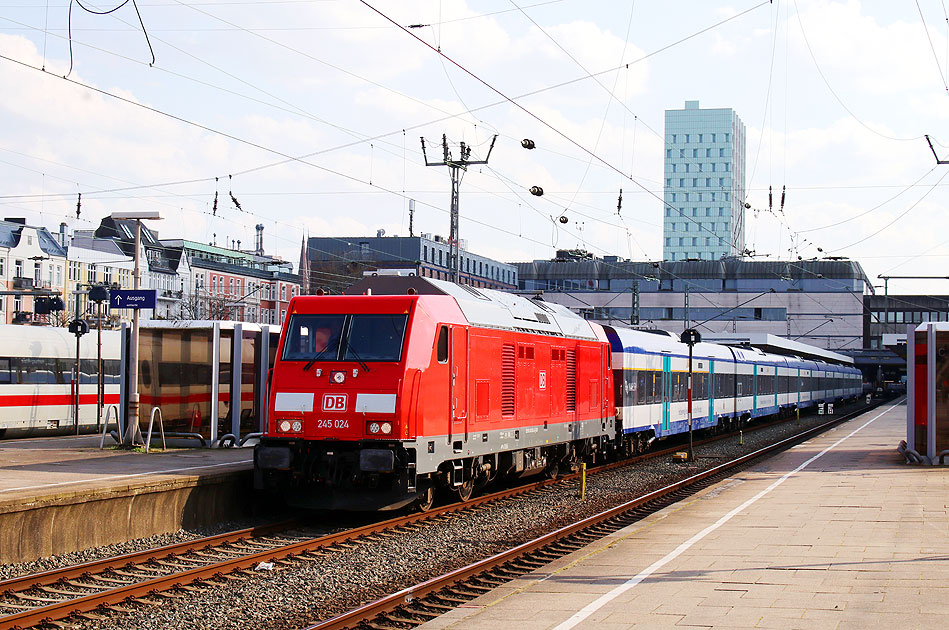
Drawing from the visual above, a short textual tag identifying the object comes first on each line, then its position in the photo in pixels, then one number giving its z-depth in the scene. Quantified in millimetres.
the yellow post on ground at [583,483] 19278
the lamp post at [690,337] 26688
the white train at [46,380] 28375
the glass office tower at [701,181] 183125
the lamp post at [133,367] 20625
